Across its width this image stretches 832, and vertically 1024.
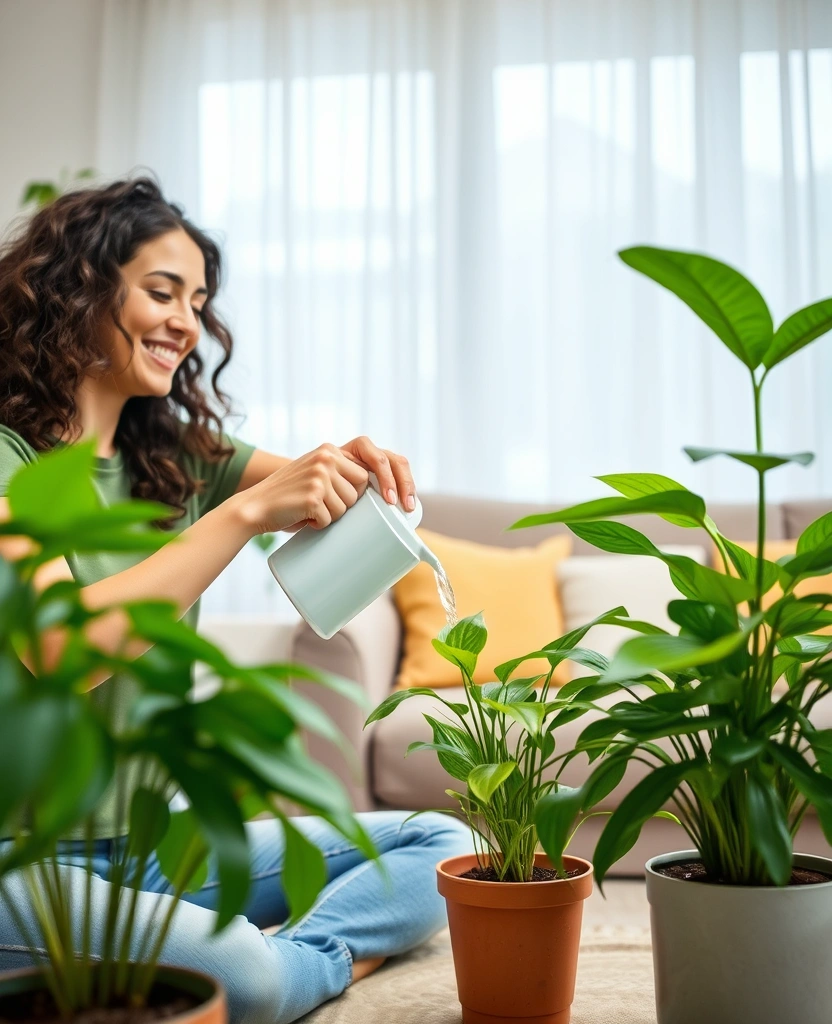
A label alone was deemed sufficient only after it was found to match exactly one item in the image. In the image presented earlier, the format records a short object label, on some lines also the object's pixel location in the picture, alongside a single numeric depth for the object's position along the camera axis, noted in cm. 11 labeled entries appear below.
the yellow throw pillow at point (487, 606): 242
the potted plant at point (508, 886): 95
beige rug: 110
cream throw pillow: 242
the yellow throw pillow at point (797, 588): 240
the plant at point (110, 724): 48
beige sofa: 207
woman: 116
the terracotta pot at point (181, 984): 58
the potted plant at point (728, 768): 74
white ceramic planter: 80
